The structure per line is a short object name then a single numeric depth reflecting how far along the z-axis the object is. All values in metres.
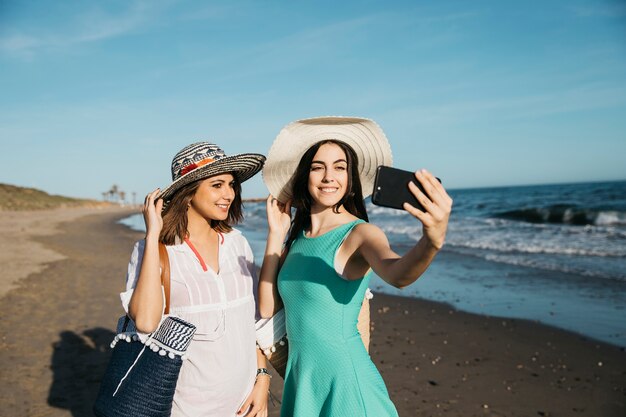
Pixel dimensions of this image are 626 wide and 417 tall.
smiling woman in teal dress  2.11
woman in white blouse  2.25
